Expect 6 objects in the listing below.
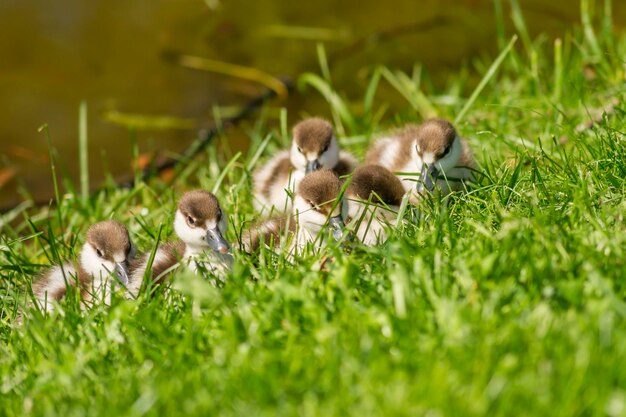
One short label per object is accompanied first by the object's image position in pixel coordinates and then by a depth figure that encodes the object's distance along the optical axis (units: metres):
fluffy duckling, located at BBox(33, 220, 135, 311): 7.65
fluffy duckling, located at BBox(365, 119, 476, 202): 8.35
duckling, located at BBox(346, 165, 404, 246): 7.97
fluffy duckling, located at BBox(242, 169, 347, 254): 7.47
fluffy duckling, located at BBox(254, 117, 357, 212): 9.31
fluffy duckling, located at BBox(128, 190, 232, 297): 7.39
